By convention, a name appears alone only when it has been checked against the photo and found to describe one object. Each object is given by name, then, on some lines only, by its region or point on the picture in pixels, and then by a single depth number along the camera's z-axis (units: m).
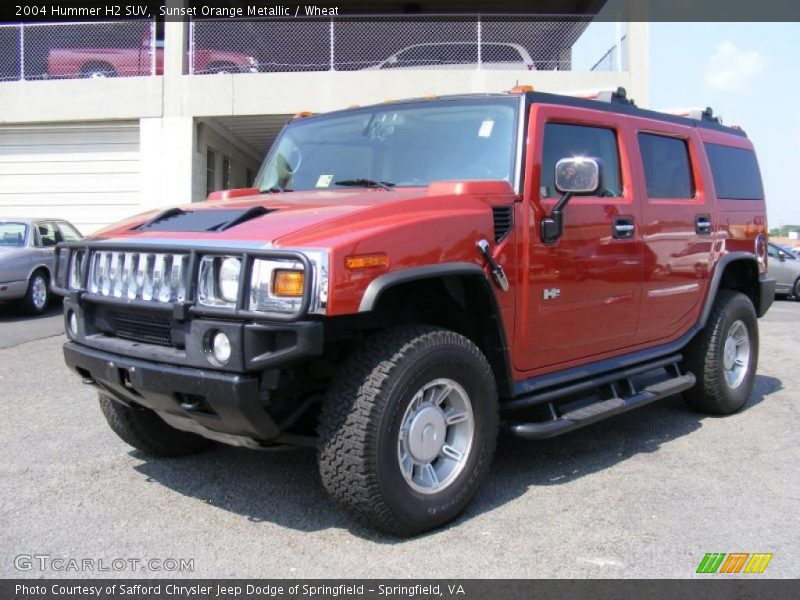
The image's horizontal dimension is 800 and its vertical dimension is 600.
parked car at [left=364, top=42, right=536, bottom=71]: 13.66
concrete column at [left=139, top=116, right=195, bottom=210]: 13.57
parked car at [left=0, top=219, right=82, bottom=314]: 10.78
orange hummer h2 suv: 2.99
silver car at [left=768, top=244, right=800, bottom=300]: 16.28
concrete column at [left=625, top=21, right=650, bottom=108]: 13.36
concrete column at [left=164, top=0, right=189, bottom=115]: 13.56
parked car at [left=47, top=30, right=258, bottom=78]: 14.10
